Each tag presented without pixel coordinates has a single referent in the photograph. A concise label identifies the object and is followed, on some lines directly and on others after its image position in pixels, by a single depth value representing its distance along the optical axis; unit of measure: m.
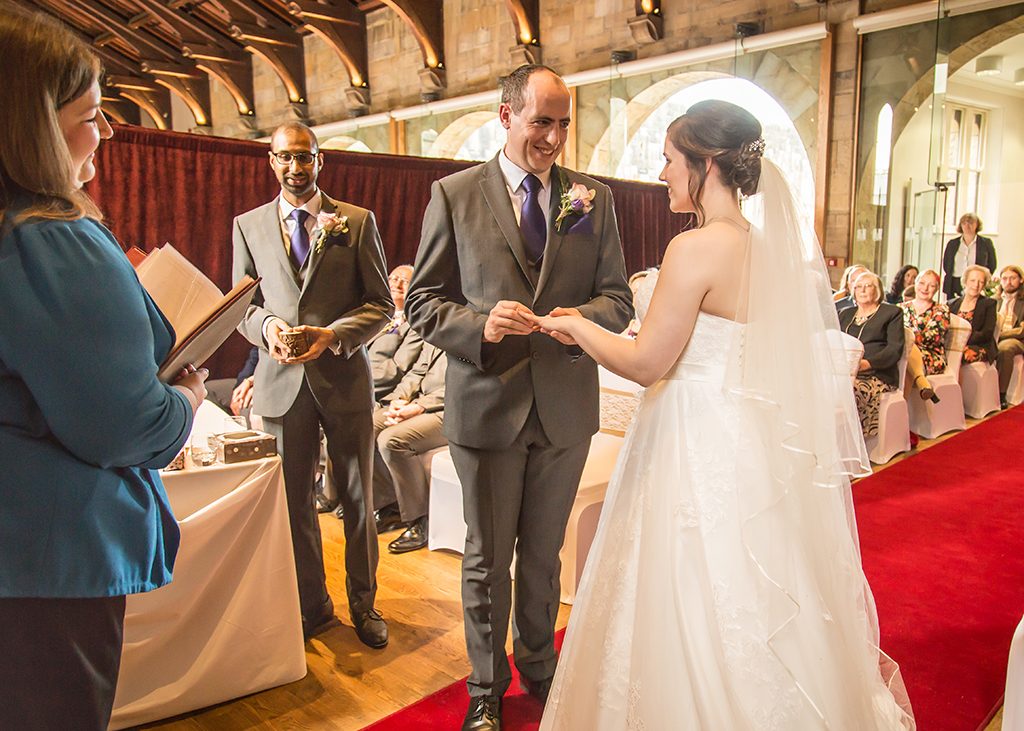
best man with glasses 2.71
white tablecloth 2.34
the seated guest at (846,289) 6.62
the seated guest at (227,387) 4.87
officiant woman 1.13
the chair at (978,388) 7.38
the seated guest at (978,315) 7.43
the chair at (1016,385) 8.13
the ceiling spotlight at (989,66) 12.30
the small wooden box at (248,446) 2.44
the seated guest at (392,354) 4.81
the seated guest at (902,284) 8.12
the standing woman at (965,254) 9.03
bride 1.80
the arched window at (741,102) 10.86
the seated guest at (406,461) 4.08
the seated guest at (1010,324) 8.18
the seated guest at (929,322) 6.79
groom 2.22
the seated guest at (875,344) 5.69
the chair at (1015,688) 1.75
